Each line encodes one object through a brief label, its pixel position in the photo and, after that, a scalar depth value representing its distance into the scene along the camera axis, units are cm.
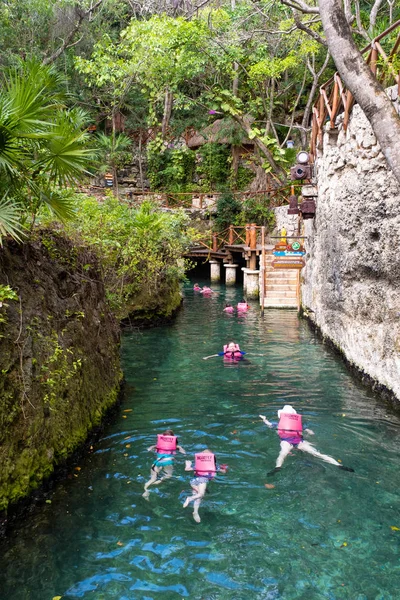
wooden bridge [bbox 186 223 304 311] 1556
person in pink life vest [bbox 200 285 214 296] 2210
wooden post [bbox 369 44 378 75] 844
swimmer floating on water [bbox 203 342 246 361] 1096
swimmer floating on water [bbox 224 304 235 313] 1734
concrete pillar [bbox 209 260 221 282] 2650
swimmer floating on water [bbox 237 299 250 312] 1758
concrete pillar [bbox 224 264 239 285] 2494
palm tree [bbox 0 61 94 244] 467
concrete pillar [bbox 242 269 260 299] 2011
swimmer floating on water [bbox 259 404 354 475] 639
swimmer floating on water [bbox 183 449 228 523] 531
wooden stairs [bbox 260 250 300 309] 1791
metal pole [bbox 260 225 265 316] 1777
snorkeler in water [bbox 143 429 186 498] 571
